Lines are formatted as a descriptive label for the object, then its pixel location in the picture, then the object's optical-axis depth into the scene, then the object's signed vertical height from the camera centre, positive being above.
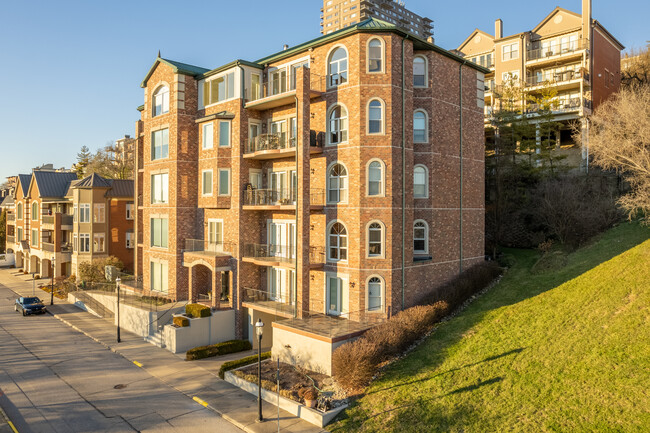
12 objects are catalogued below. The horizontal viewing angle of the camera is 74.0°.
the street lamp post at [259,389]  15.35 -6.26
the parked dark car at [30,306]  31.62 -6.67
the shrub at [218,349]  21.94 -7.02
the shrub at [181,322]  23.17 -5.74
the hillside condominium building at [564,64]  37.50 +14.10
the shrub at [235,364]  19.41 -6.82
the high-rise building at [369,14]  132.69 +65.49
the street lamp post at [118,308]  24.83 -5.49
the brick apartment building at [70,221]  41.16 -0.52
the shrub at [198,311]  23.75 -5.29
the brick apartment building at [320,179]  20.62 +1.97
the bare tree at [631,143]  21.16 +3.66
